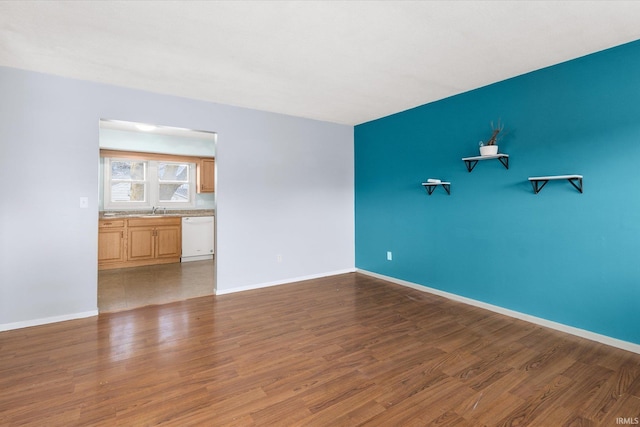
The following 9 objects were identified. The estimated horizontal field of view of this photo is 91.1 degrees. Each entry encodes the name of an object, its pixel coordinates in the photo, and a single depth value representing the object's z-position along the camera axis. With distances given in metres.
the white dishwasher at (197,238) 6.24
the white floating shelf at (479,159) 3.22
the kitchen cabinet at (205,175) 6.68
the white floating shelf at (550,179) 2.76
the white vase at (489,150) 3.20
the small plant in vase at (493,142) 3.21
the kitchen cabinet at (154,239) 5.72
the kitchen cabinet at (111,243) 5.44
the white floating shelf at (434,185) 3.87
